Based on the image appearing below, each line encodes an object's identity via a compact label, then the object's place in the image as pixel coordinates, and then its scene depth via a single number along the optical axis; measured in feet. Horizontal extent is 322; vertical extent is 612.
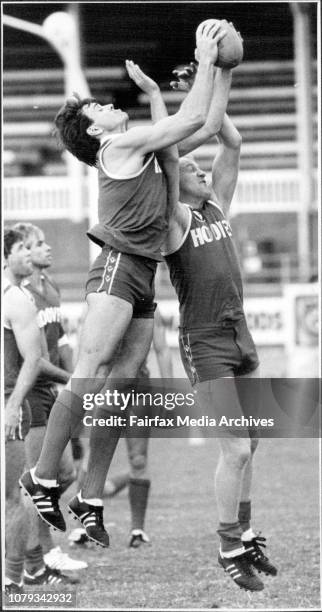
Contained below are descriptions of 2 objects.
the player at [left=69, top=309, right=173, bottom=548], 46.44
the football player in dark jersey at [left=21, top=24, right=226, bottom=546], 30.68
